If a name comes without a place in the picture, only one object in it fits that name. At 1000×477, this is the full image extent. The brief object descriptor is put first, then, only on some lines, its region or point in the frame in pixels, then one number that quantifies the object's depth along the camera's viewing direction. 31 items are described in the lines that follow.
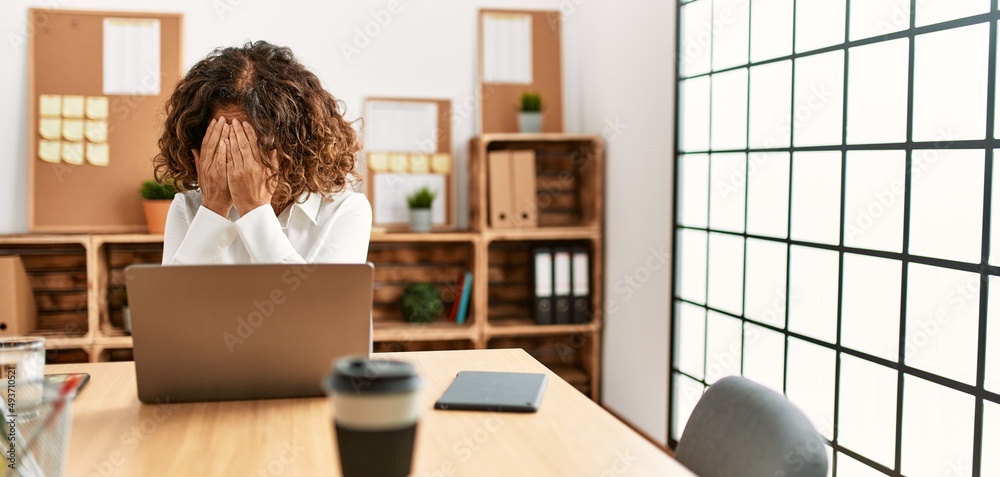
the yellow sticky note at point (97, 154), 3.70
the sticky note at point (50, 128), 3.66
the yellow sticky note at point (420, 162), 4.02
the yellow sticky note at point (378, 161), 3.97
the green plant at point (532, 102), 3.97
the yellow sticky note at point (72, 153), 3.68
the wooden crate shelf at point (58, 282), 3.70
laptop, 1.30
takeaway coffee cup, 0.91
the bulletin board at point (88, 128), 3.66
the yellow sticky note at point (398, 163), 4.00
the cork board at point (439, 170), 3.99
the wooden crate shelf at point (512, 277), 4.18
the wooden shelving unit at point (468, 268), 3.62
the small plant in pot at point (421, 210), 3.90
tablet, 1.40
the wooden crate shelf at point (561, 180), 4.02
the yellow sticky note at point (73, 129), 3.68
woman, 1.89
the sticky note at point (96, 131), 3.70
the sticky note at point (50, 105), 3.66
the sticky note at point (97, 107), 3.71
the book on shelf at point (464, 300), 3.93
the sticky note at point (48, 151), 3.65
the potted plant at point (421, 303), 3.89
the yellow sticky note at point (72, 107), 3.69
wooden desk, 1.14
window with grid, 1.96
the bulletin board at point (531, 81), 4.11
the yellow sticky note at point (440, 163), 4.05
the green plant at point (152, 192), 3.60
